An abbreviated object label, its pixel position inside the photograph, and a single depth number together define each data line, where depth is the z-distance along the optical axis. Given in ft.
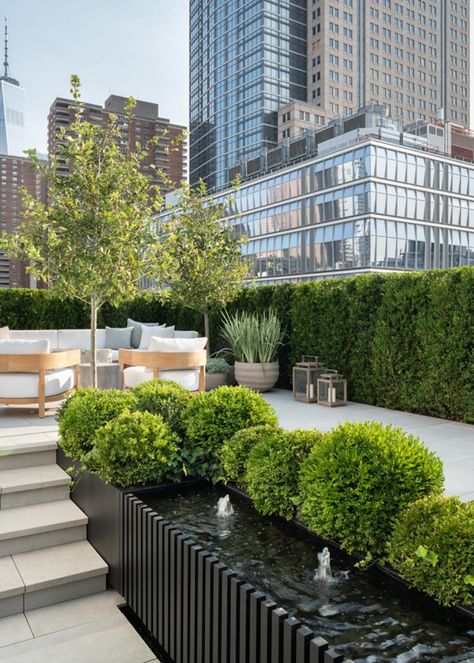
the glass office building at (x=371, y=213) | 134.21
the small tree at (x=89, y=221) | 17.67
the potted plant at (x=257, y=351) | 28.58
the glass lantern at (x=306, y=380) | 25.80
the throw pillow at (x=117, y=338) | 34.22
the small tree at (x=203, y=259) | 30.99
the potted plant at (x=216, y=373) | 28.43
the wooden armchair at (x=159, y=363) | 21.95
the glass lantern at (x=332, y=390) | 24.52
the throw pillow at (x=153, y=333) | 32.00
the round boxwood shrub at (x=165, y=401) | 12.60
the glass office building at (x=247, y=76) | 239.50
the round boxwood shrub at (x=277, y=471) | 9.18
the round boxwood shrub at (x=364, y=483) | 7.68
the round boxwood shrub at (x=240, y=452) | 10.53
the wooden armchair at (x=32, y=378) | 18.81
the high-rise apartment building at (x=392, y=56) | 245.04
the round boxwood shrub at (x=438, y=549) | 6.32
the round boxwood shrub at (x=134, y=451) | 10.48
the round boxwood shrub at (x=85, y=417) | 12.33
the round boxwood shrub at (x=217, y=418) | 11.62
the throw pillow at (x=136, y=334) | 35.19
